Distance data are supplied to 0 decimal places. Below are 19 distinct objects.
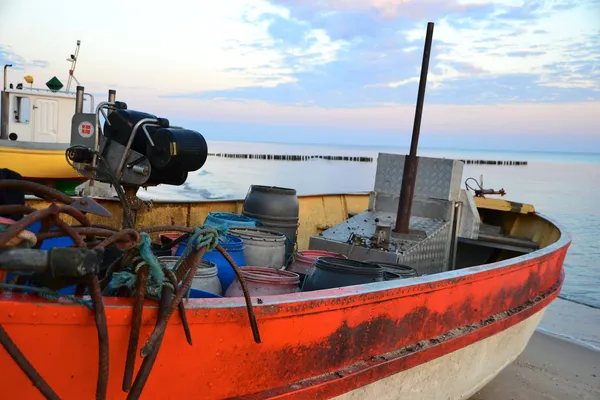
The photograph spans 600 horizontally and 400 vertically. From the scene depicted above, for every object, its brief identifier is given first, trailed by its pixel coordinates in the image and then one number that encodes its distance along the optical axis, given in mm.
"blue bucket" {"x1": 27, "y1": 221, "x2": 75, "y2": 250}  3270
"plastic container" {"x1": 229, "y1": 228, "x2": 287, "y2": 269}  3859
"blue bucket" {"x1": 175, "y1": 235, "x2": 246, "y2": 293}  3328
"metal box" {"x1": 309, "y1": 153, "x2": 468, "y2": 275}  4785
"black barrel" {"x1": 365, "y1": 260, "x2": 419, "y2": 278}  3727
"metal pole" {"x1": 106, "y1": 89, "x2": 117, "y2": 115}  3865
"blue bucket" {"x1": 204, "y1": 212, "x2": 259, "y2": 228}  4305
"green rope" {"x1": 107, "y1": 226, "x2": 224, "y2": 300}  2045
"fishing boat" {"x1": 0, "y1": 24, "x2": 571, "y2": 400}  1988
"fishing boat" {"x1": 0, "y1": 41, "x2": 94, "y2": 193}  11703
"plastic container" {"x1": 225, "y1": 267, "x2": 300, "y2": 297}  3160
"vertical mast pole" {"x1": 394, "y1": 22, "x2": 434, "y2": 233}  4996
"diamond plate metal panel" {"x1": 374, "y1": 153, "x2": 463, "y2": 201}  5598
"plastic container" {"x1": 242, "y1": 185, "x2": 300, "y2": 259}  4930
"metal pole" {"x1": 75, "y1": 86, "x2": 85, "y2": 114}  3917
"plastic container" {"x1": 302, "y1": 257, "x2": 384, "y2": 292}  3211
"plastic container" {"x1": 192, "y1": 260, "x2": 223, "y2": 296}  2898
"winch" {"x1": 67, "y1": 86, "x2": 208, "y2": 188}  3166
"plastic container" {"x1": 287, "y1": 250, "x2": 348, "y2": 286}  3973
